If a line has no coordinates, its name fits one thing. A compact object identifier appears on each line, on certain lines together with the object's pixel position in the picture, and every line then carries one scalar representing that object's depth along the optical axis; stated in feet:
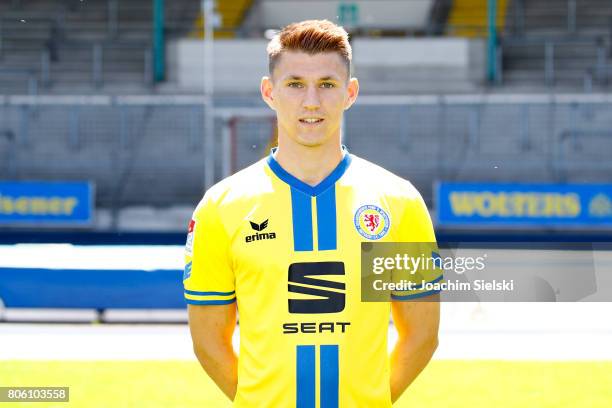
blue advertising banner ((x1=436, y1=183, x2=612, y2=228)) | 59.72
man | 7.73
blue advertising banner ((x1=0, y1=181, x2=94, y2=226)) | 62.18
